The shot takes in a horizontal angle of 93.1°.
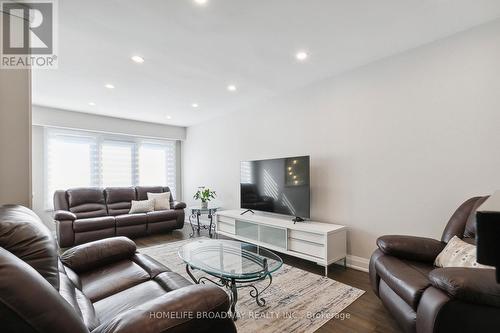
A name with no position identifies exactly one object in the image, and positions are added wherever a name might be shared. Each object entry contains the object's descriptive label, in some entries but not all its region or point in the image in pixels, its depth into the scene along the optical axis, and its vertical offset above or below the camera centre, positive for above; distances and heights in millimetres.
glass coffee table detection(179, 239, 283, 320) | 1914 -873
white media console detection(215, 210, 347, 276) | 2821 -930
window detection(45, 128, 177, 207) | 4820 +207
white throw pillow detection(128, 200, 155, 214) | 4823 -770
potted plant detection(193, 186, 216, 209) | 4811 -580
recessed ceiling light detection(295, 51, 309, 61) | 2656 +1283
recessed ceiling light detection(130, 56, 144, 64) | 2705 +1280
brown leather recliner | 1248 -767
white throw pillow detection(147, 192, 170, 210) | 5055 -666
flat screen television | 3266 -274
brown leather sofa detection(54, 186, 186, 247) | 3896 -870
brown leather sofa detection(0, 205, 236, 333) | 730 -603
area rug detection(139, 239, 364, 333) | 1893 -1253
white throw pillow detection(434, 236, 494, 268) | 1622 -647
